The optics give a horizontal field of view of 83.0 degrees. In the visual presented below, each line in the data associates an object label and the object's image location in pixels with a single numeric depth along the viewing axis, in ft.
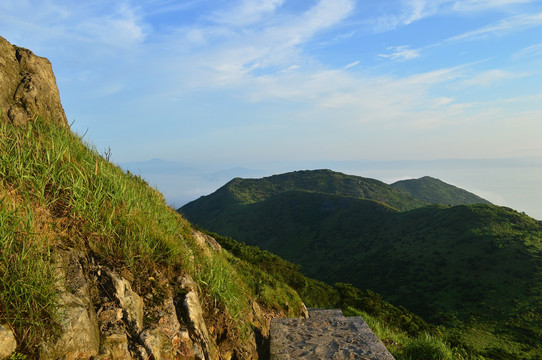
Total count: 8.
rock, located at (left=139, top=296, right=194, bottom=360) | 13.73
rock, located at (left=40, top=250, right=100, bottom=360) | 11.22
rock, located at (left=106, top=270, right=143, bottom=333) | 13.96
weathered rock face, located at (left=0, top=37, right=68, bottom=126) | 20.75
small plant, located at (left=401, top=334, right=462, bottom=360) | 27.68
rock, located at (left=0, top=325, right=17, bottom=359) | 10.04
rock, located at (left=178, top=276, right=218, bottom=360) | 16.06
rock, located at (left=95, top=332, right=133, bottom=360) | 12.33
